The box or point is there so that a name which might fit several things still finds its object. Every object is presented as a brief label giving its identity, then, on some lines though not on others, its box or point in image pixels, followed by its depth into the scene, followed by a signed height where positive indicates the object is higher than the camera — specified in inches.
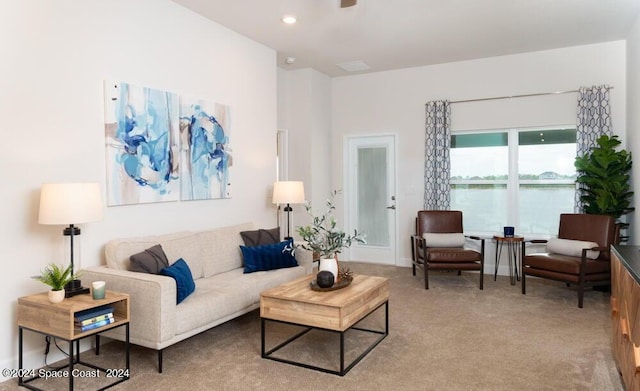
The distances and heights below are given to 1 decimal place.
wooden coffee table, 117.7 -32.1
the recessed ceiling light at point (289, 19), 177.3 +70.1
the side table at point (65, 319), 104.1 -30.6
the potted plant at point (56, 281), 109.0 -21.5
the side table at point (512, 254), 227.1 -33.8
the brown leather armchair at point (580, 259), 179.8 -29.1
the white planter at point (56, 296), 108.7 -24.8
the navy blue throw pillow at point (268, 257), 168.2 -24.6
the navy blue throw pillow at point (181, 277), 126.6 -24.5
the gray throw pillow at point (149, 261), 128.6 -19.8
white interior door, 270.2 -2.0
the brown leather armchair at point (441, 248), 207.8 -28.0
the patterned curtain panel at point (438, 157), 247.3 +19.3
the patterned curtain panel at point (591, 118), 210.7 +34.5
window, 226.7 +6.8
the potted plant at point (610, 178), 196.5 +5.0
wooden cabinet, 88.5 -29.3
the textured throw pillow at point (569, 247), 185.8 -24.7
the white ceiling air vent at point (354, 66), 246.8 +72.1
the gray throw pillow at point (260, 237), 179.0 -18.1
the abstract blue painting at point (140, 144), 141.8 +17.0
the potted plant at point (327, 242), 135.1 -15.5
